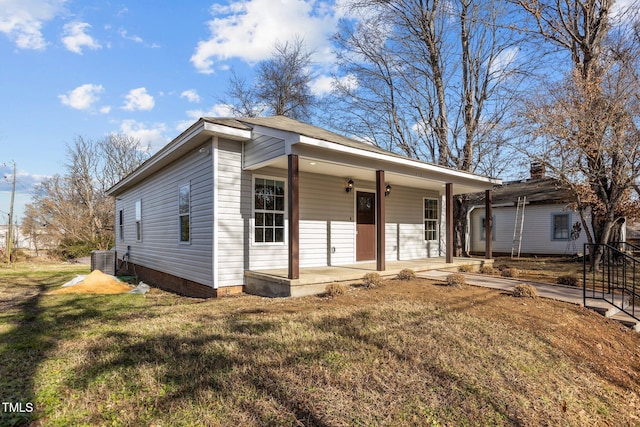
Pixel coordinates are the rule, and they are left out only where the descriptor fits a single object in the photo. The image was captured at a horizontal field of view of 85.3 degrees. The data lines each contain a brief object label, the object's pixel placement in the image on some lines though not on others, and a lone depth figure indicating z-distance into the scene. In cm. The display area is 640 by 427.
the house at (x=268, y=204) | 670
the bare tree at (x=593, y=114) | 885
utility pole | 1588
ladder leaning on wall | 1688
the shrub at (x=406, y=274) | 723
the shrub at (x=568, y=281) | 702
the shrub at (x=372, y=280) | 654
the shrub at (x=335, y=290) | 587
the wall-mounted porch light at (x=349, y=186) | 925
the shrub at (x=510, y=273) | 797
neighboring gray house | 1578
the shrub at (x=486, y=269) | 882
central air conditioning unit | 1216
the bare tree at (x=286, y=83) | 2298
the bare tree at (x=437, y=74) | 1515
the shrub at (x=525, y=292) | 562
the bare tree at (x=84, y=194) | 2055
